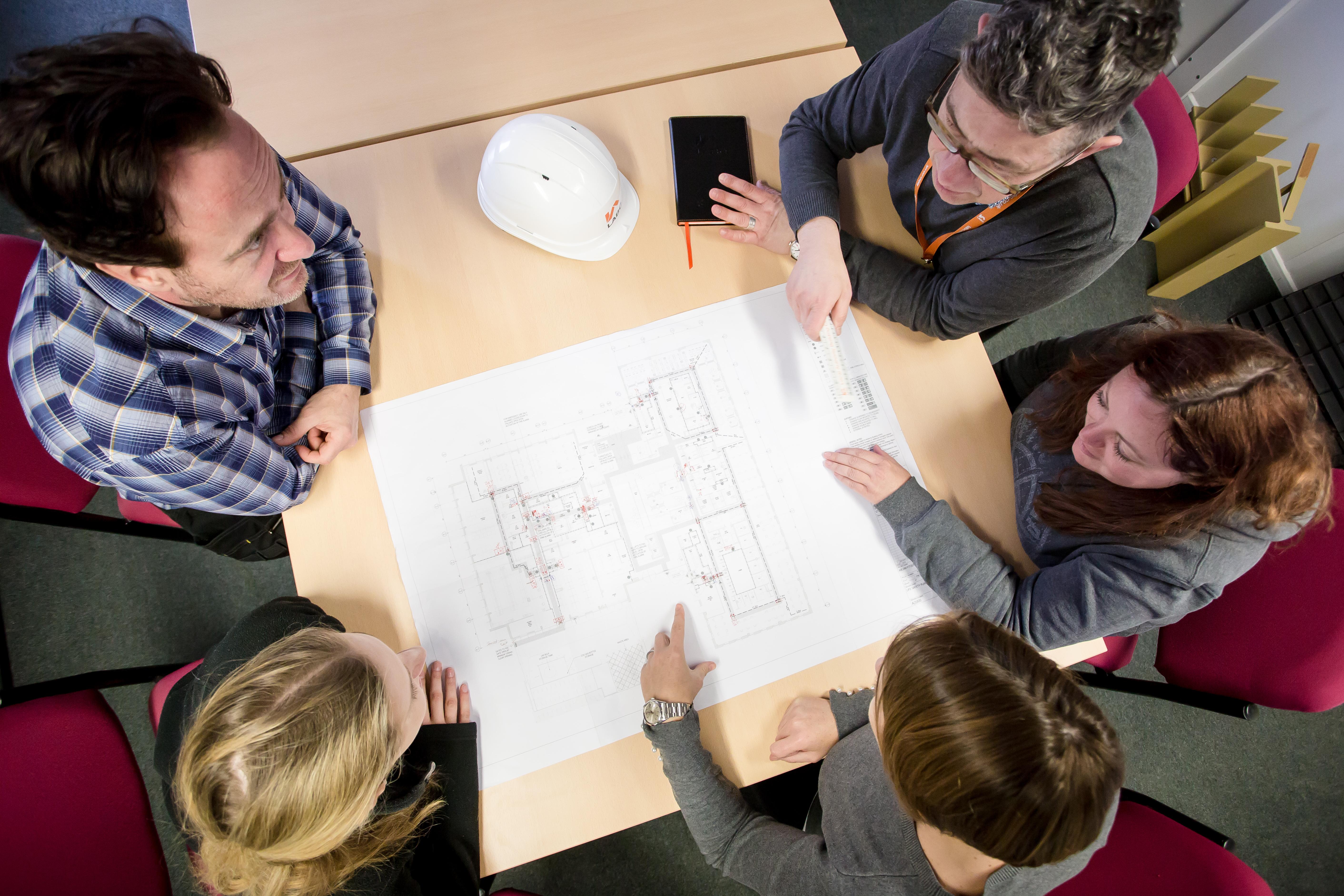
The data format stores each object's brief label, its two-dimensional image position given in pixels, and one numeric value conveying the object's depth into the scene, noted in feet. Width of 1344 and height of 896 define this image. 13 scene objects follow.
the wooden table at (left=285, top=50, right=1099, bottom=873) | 3.18
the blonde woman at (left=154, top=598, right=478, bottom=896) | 2.41
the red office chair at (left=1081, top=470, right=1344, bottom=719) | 2.88
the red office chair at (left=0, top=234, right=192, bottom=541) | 3.15
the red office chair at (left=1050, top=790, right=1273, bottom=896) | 2.80
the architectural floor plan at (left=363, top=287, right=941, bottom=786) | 3.09
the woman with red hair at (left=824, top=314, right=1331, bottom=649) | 2.56
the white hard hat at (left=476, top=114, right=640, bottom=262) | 2.97
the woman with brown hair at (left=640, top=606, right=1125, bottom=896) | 2.17
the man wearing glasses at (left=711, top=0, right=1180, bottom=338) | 2.15
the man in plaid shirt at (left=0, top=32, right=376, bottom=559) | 2.12
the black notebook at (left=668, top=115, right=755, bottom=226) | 3.59
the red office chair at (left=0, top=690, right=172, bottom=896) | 2.85
